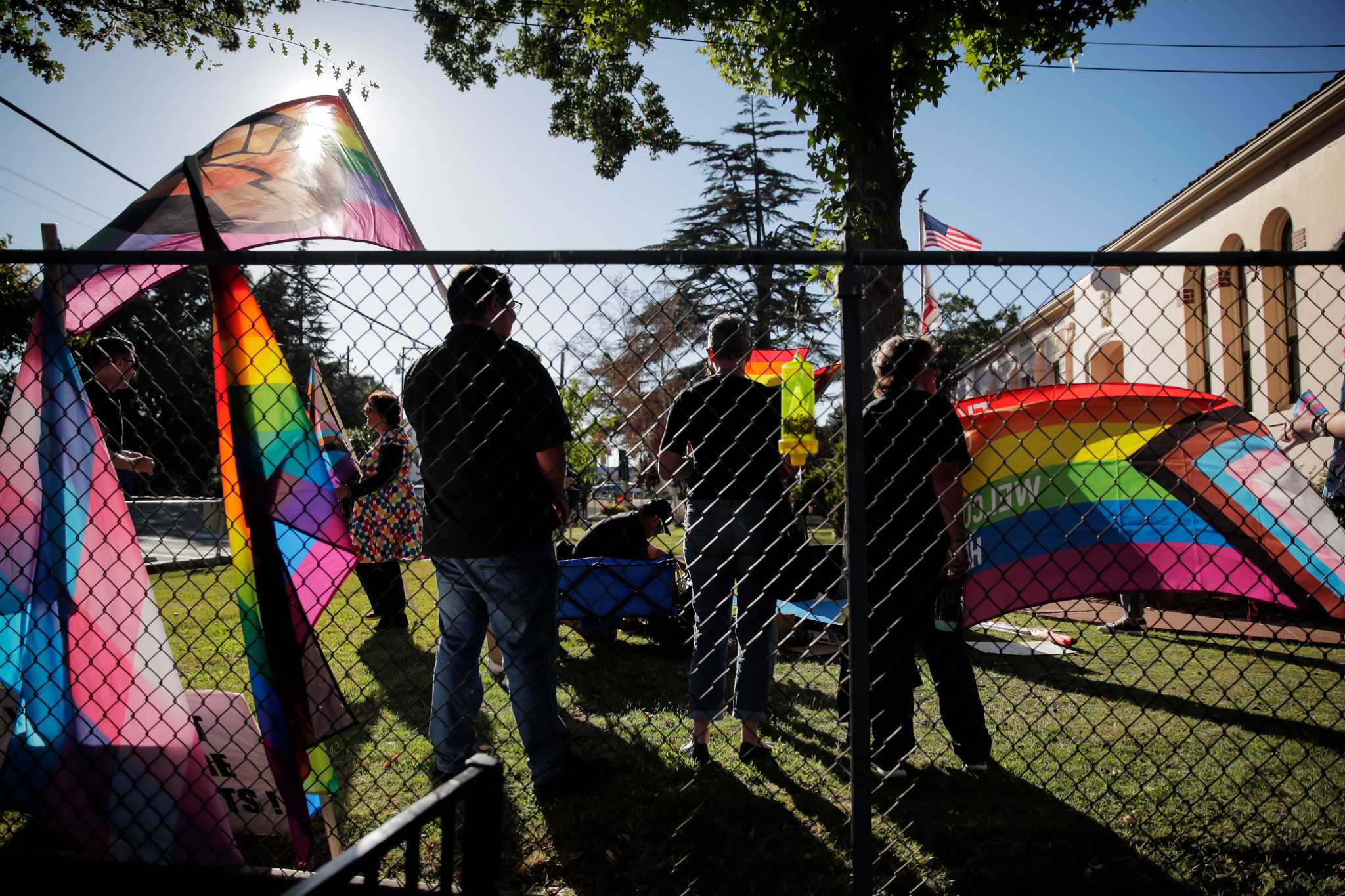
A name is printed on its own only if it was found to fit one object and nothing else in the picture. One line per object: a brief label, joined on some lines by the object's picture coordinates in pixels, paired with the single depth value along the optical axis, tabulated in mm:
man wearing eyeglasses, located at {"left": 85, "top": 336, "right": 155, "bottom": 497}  3512
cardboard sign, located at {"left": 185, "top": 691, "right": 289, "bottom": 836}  2482
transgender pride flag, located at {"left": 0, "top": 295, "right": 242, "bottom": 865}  2289
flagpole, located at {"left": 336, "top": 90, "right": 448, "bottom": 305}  3678
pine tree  30922
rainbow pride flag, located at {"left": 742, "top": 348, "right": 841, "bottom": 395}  4932
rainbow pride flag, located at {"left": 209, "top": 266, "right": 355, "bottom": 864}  2262
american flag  10578
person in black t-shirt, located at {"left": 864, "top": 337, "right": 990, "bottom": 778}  3045
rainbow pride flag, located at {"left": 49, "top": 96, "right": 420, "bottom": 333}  2436
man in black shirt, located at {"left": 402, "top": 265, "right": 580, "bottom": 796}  2734
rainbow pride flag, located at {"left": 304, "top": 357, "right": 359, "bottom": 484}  3213
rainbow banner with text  3770
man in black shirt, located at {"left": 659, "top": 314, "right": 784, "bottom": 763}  3156
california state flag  7769
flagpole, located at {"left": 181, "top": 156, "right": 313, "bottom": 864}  2254
